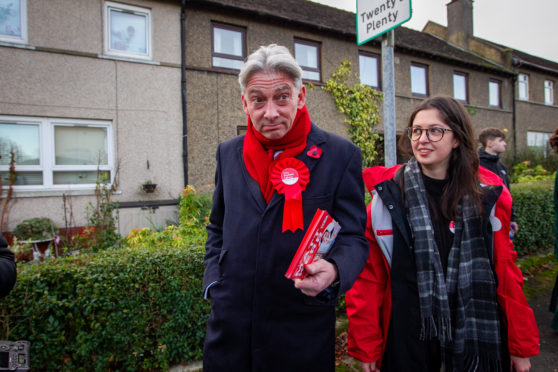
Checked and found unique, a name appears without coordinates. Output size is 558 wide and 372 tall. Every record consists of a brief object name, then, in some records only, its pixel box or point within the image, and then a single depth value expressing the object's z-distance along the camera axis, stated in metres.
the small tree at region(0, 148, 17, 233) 7.34
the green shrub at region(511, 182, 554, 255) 5.70
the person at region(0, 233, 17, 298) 1.58
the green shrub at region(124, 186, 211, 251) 4.40
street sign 2.37
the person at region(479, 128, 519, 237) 4.62
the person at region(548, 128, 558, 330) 3.50
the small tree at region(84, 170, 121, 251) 5.11
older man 1.47
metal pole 2.67
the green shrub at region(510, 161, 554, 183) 11.87
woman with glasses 1.72
